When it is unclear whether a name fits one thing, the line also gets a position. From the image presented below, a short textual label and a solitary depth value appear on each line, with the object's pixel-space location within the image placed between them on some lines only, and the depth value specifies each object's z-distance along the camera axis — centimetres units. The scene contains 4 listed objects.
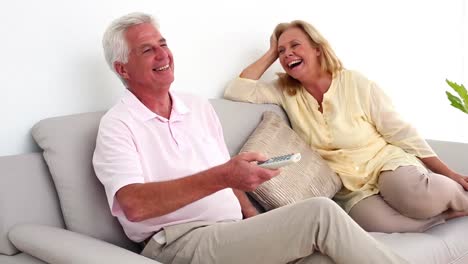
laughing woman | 220
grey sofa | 163
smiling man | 153
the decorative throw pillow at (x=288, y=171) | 211
